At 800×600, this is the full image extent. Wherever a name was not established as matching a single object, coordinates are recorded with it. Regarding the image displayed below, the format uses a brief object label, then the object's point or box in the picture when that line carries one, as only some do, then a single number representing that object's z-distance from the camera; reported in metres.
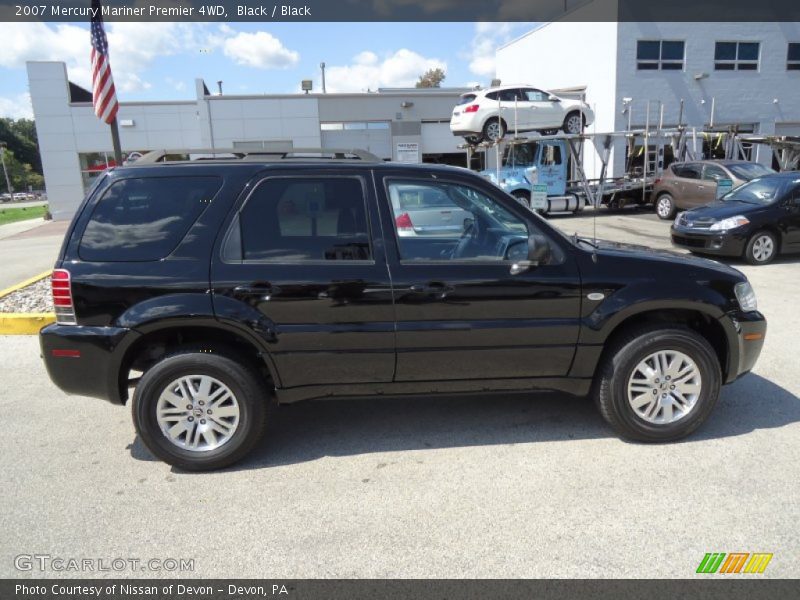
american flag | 7.71
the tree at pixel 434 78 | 73.69
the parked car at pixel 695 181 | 14.32
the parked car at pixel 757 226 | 9.38
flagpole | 7.81
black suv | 3.27
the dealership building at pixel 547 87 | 23.84
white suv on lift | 17.90
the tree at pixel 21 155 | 76.44
